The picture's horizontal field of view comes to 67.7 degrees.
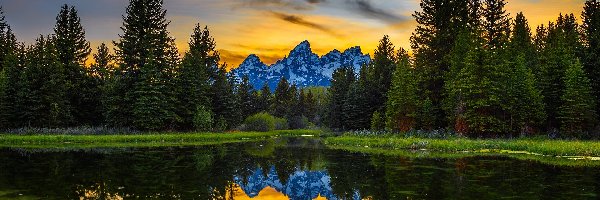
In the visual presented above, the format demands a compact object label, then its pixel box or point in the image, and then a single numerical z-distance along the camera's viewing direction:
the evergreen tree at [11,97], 50.56
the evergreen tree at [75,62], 58.31
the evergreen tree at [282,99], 129.62
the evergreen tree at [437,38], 52.46
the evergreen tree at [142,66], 55.21
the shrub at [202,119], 59.38
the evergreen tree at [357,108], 71.88
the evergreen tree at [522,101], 42.91
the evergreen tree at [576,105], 41.56
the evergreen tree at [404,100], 51.06
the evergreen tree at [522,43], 54.50
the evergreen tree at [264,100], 118.00
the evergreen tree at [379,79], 69.62
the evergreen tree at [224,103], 70.31
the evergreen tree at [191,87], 60.75
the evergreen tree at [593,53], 46.50
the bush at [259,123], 76.00
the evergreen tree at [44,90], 50.81
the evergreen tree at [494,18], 60.22
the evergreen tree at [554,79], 45.41
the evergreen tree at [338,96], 86.44
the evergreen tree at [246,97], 104.78
